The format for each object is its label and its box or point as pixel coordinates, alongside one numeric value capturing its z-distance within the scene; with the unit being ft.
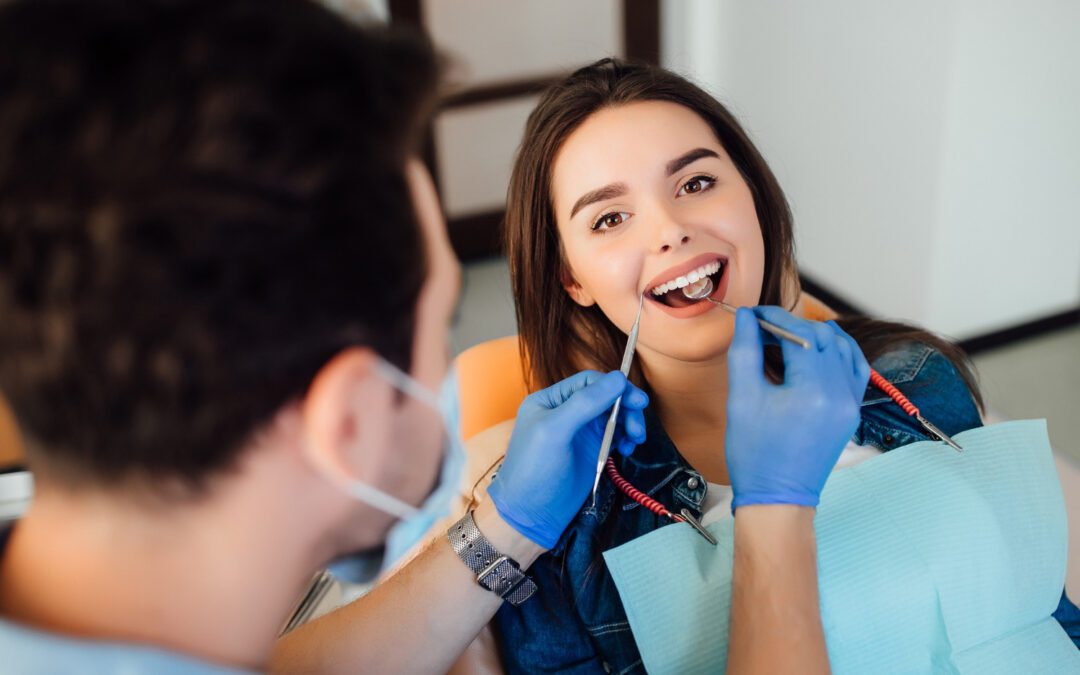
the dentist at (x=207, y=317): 1.90
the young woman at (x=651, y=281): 4.11
